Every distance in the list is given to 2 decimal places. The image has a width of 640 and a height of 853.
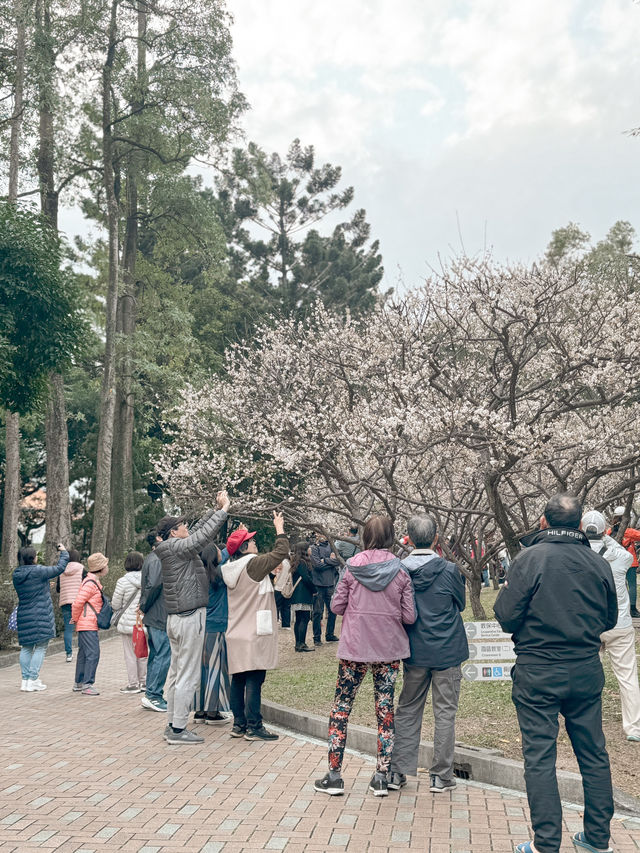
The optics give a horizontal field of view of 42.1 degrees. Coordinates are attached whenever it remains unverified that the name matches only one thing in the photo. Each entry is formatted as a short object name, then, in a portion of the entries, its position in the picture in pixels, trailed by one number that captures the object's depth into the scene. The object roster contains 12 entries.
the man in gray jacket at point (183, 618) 7.03
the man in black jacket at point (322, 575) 13.34
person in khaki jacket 6.84
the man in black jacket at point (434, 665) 5.47
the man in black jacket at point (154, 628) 8.51
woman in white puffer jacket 9.59
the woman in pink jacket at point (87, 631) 9.82
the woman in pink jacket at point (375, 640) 5.40
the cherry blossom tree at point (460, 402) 9.84
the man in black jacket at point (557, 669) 4.18
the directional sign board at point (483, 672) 6.39
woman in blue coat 10.04
